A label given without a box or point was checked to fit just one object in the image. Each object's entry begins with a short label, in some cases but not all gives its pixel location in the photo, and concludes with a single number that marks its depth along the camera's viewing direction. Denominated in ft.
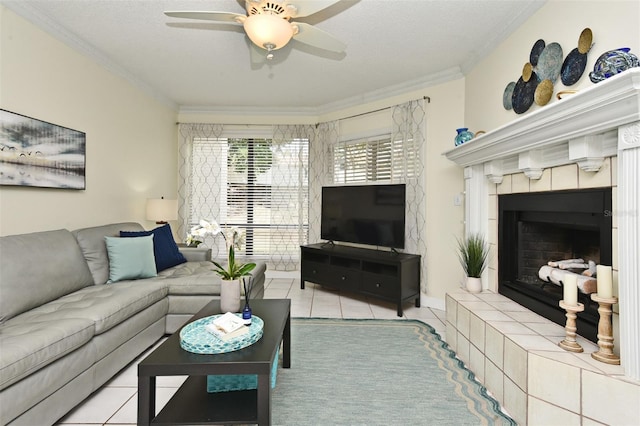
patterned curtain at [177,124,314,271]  16.06
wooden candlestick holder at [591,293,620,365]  4.87
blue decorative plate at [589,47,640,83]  4.64
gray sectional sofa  4.76
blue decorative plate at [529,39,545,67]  7.34
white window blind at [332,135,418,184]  12.91
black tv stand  11.30
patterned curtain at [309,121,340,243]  15.35
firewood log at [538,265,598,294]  5.91
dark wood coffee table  4.50
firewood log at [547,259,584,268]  6.92
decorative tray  4.85
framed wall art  7.76
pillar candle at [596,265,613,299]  4.93
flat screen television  12.14
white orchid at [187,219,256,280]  6.38
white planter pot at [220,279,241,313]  6.47
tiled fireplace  4.45
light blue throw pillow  9.03
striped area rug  5.62
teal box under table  5.44
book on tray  5.05
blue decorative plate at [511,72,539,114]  7.51
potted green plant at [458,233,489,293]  8.74
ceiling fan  6.35
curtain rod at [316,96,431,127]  12.13
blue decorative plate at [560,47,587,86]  6.07
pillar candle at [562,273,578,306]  5.40
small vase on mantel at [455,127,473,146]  9.37
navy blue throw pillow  10.36
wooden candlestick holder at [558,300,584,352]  5.24
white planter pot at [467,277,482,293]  8.74
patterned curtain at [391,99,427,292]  12.25
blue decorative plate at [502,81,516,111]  8.40
